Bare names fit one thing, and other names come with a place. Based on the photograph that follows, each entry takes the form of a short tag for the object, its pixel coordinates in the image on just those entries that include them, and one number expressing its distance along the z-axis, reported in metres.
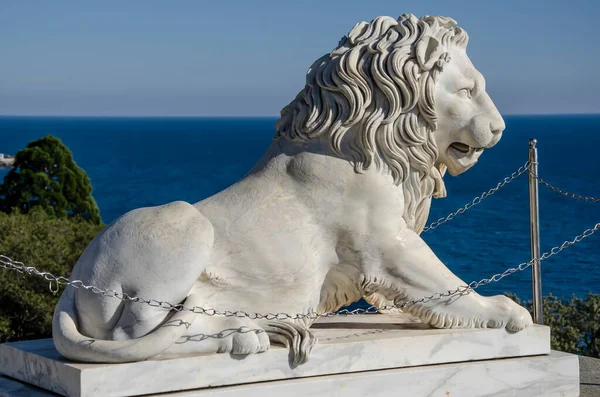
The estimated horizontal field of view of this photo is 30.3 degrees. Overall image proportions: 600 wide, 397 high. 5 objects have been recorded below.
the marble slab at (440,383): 5.16
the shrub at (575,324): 9.68
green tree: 14.90
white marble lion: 5.14
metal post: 6.53
